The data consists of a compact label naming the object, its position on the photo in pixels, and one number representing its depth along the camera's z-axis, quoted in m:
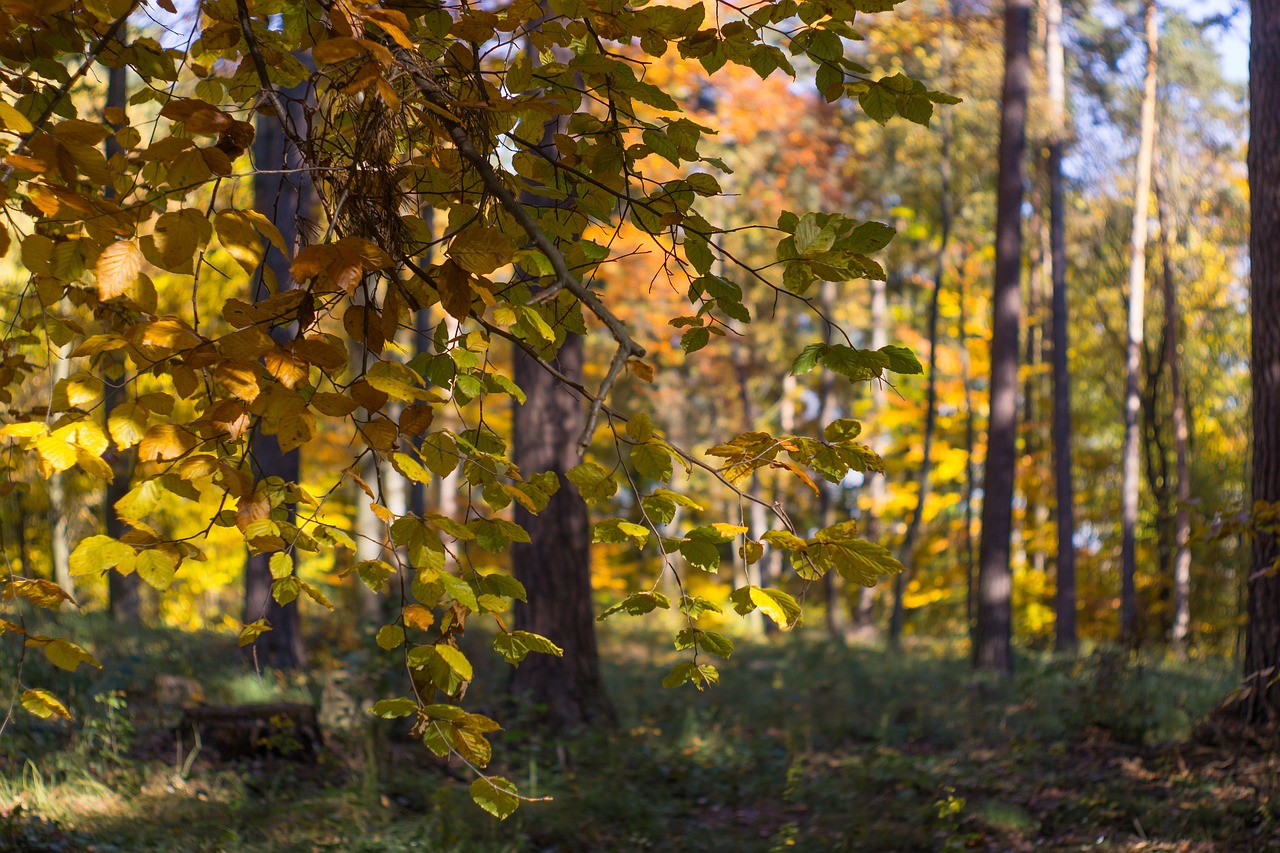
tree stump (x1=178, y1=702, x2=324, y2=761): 5.54
